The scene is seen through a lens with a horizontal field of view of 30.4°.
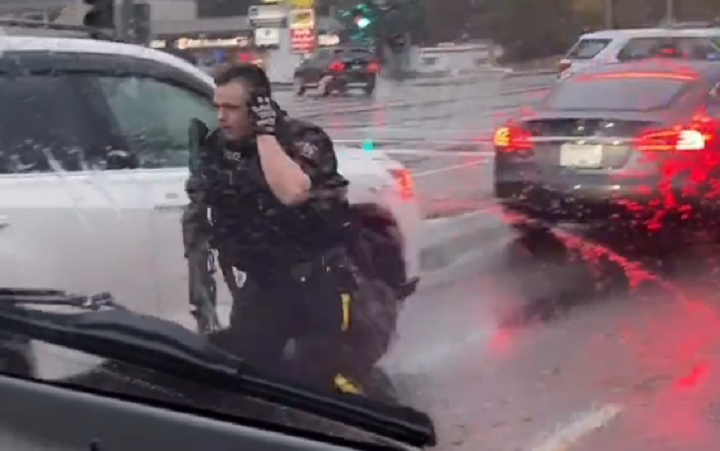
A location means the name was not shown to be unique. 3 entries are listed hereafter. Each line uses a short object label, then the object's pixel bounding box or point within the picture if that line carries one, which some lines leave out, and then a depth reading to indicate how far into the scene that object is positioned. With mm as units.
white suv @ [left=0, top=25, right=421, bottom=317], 3717
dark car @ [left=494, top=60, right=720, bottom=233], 8398
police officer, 3980
